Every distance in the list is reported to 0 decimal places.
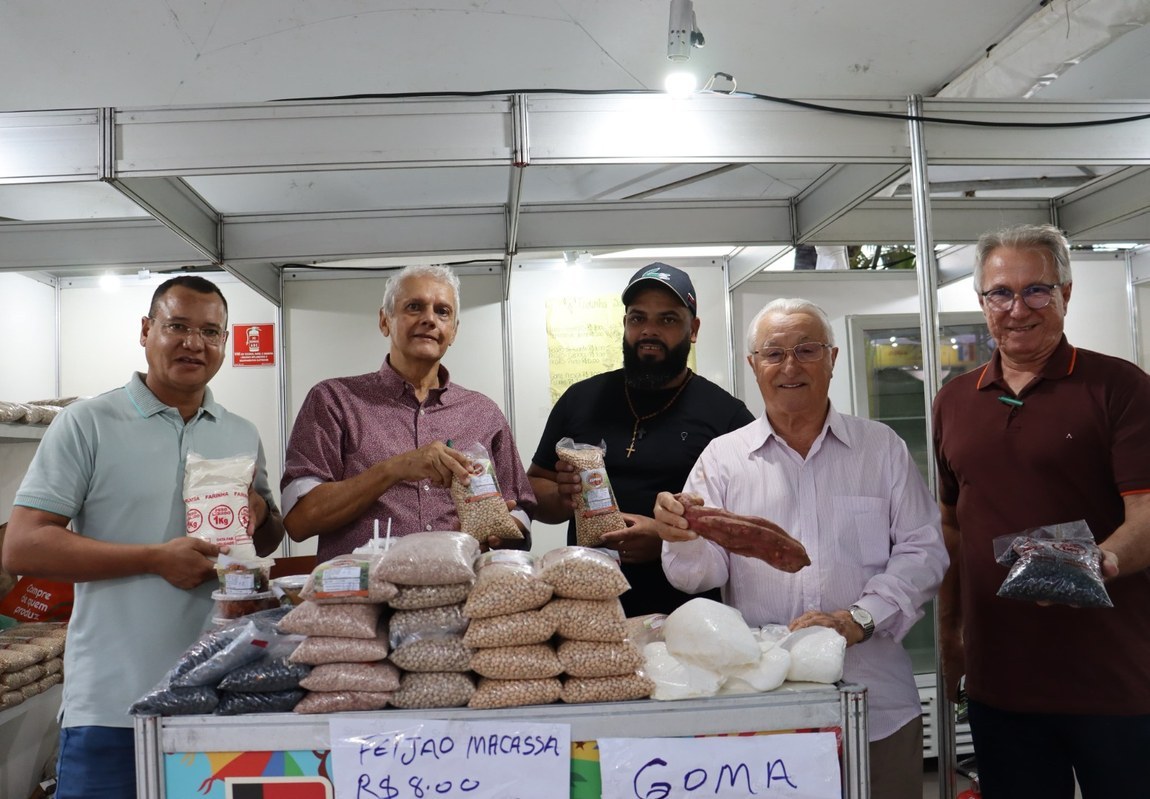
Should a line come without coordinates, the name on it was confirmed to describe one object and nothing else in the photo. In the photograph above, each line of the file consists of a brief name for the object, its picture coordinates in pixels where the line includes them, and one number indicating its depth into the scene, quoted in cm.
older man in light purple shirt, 175
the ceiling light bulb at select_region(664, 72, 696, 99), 204
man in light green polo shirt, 178
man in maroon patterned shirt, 208
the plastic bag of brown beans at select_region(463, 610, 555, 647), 127
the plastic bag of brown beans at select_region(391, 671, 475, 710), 127
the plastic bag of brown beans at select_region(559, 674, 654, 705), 127
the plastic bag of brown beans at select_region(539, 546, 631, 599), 130
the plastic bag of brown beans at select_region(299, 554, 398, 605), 128
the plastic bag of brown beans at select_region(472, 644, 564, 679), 126
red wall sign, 402
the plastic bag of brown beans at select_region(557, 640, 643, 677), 127
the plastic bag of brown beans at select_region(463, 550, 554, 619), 127
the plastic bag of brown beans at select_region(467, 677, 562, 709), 126
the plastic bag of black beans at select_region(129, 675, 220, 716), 125
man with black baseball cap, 238
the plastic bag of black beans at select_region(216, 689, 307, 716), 127
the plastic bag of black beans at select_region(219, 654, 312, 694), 127
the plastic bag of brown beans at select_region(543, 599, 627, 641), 128
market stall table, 126
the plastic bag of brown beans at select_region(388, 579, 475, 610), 131
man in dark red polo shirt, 183
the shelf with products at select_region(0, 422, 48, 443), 307
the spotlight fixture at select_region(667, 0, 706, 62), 193
